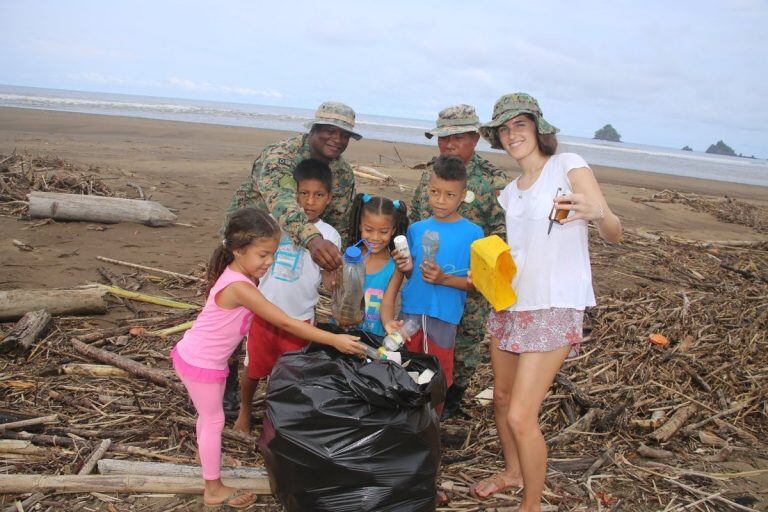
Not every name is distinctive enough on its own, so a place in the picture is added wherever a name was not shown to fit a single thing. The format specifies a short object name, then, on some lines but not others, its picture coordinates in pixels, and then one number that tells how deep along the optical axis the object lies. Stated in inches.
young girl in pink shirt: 116.7
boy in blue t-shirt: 142.2
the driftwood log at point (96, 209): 325.7
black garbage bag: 106.0
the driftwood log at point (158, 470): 125.6
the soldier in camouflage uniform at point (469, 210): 168.1
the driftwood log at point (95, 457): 124.4
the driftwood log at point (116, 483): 116.5
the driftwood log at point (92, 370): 170.4
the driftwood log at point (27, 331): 174.9
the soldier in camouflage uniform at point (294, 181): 132.1
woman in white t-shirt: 114.5
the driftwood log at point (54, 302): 197.0
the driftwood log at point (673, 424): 162.9
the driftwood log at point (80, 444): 134.3
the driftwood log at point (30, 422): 136.0
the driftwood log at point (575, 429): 158.5
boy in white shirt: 142.7
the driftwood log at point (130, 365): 167.5
